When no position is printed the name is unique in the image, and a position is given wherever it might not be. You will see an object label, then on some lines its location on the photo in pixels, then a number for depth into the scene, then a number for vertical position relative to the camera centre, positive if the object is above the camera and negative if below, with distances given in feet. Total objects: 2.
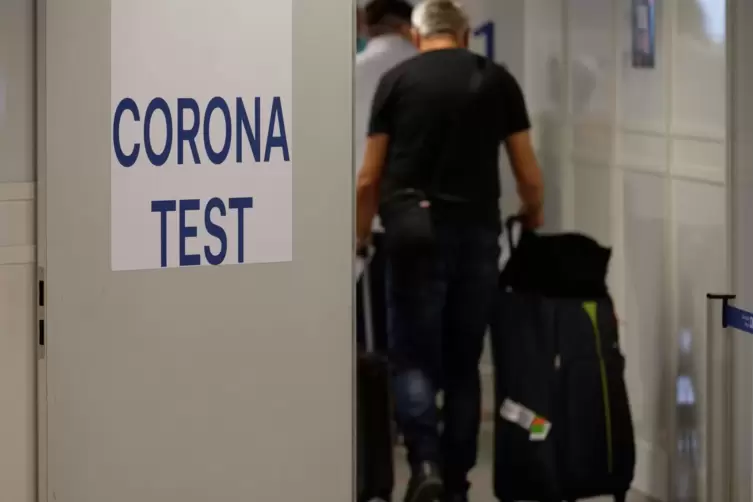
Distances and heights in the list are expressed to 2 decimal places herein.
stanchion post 18.53 -1.32
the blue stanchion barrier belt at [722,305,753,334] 18.52 -0.61
